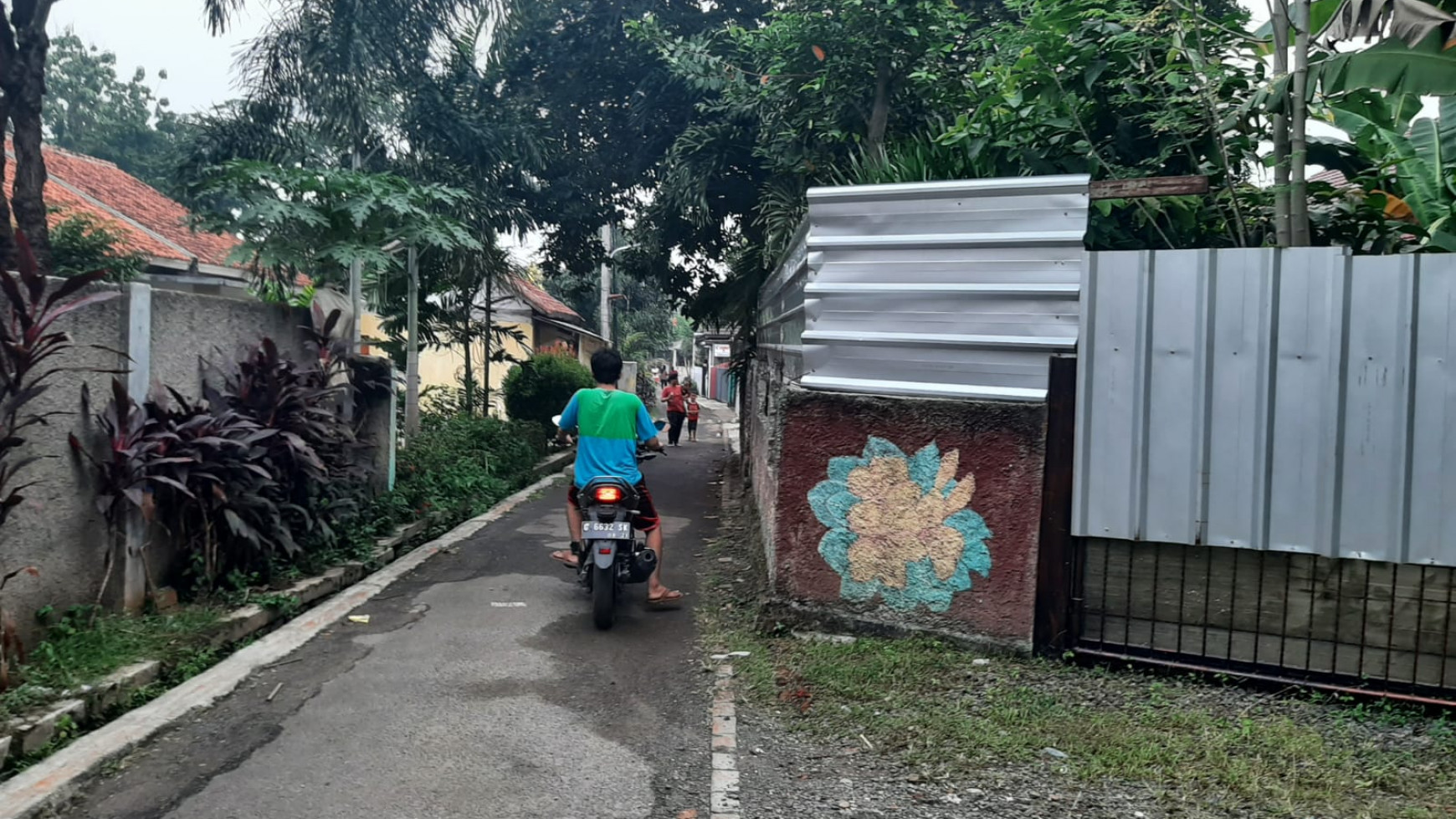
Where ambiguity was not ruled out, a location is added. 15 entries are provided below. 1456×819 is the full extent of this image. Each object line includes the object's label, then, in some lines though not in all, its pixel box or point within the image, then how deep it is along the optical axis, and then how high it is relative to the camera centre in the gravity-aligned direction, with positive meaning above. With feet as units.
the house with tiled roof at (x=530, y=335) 67.28 +4.63
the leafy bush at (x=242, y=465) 17.42 -1.94
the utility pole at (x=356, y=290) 31.05 +2.94
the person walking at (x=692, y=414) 72.95 -2.01
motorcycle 19.45 -3.21
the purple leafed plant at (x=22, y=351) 14.64 +0.10
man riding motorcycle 20.62 -1.11
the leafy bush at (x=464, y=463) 32.35 -3.35
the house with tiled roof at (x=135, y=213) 49.73 +8.45
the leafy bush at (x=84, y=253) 41.29 +4.66
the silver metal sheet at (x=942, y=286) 16.39 +1.97
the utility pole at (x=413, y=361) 42.45 +0.59
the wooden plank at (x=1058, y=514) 16.17 -1.83
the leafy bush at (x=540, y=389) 51.55 -0.45
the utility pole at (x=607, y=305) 86.68 +7.04
